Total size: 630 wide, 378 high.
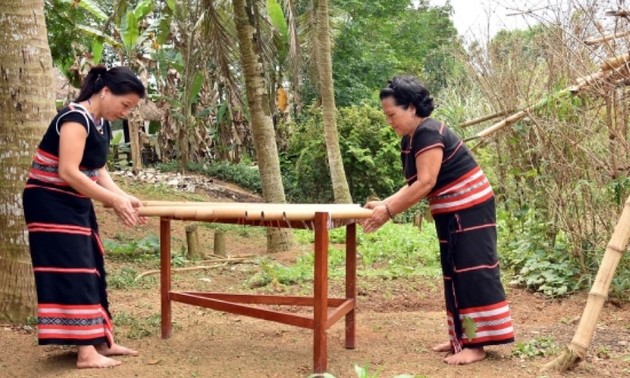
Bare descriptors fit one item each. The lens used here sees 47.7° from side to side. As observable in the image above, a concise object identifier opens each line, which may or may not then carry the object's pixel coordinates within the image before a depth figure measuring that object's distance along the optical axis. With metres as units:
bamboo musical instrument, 3.75
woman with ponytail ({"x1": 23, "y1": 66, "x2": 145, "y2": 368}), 3.81
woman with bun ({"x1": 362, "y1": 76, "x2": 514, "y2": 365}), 3.99
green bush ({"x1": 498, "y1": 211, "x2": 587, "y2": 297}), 6.07
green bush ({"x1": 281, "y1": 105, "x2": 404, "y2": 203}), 15.74
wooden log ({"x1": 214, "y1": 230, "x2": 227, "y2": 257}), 8.89
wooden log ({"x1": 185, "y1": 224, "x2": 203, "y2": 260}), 8.47
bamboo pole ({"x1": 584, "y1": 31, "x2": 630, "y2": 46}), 4.25
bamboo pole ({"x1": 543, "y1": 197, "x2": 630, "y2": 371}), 3.67
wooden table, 3.79
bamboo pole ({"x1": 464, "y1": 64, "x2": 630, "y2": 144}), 4.36
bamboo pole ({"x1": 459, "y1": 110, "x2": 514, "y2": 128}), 5.79
